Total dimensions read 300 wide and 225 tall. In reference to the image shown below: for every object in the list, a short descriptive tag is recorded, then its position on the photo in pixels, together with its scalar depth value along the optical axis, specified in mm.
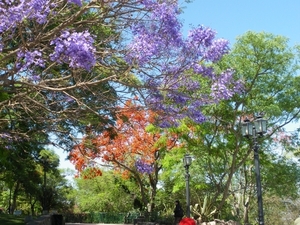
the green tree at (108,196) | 43656
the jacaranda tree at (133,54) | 7512
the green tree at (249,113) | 20203
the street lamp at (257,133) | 12212
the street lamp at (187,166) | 16942
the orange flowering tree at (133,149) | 26647
